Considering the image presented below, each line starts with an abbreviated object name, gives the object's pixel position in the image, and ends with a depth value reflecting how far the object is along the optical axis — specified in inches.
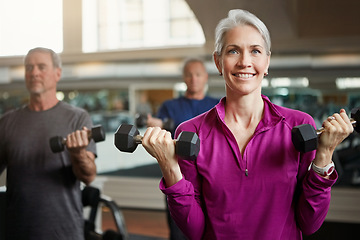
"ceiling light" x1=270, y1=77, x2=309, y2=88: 167.0
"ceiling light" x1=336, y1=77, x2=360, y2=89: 166.4
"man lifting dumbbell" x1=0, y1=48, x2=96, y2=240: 71.8
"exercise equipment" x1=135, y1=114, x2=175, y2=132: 101.3
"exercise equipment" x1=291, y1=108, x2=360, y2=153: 39.5
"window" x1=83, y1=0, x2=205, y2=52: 161.6
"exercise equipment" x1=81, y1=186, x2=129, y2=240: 104.6
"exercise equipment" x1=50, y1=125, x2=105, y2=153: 65.6
